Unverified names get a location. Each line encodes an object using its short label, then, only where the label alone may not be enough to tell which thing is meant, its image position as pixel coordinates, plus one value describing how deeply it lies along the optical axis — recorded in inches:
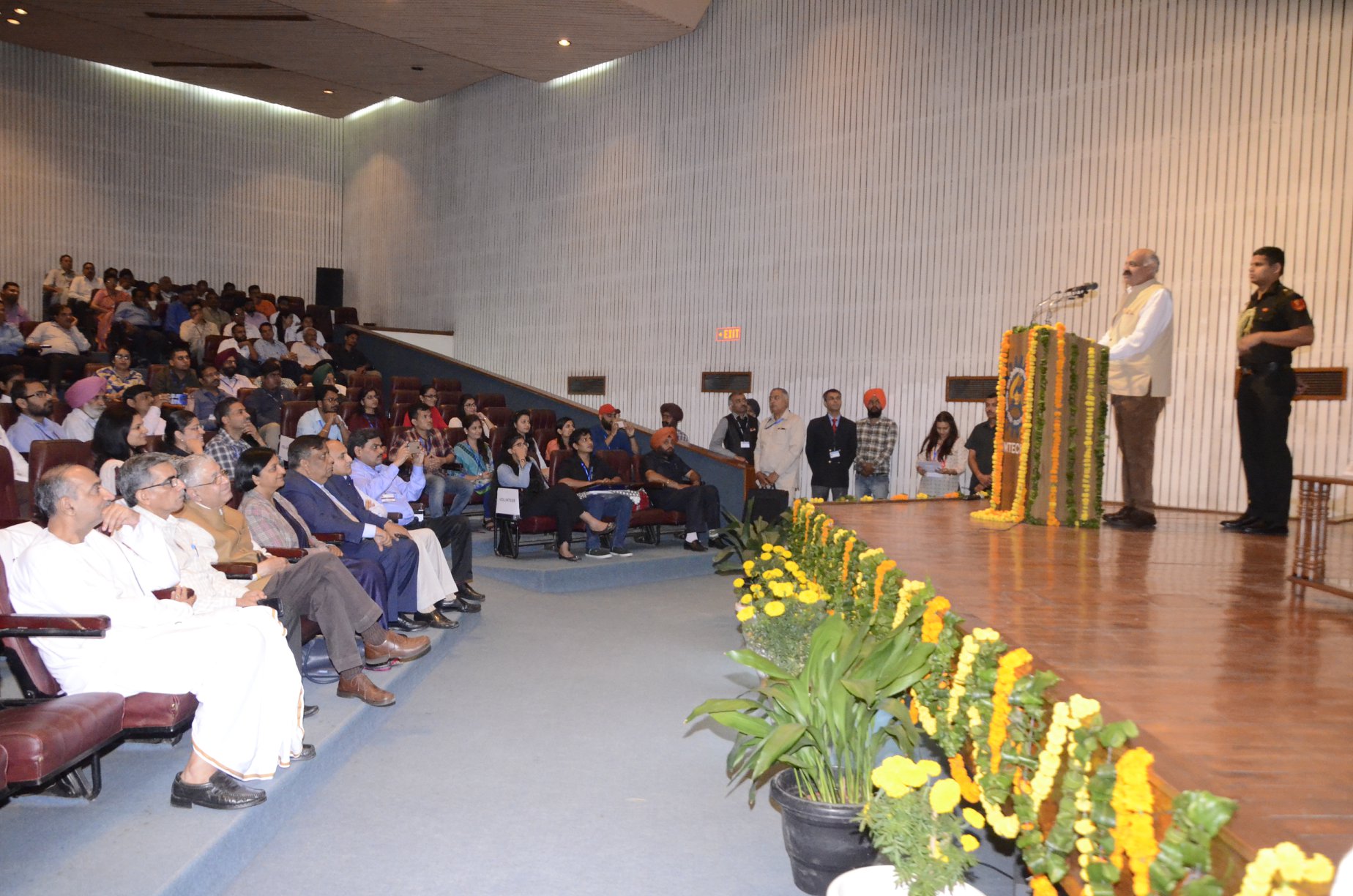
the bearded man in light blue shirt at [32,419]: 232.4
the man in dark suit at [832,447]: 354.3
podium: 204.4
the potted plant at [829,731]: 100.4
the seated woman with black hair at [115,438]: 174.7
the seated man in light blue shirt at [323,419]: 306.8
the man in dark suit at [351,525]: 185.5
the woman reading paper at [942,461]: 333.1
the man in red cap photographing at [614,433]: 348.2
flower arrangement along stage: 57.2
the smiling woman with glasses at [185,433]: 188.9
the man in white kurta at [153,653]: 110.9
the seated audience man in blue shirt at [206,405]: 324.5
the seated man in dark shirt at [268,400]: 336.2
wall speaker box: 591.2
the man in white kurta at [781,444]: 362.0
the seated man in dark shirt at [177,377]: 343.6
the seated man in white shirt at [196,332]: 454.0
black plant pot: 100.0
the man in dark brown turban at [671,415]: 369.7
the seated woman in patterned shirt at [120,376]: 312.0
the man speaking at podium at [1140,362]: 198.1
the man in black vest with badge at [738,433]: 371.2
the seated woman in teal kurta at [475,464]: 314.2
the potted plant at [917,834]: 78.4
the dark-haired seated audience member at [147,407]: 252.8
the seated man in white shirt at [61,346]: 354.9
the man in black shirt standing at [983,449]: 316.5
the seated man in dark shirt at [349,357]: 495.8
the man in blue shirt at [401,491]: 224.7
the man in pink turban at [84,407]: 251.1
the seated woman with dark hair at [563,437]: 320.2
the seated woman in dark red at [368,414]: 342.6
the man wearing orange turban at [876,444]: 350.6
